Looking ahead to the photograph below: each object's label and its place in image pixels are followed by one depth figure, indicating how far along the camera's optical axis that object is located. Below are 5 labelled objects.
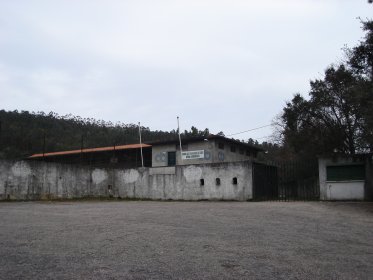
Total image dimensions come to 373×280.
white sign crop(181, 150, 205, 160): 32.00
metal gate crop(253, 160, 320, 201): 22.72
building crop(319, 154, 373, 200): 20.27
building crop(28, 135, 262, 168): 32.58
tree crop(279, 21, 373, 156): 22.70
